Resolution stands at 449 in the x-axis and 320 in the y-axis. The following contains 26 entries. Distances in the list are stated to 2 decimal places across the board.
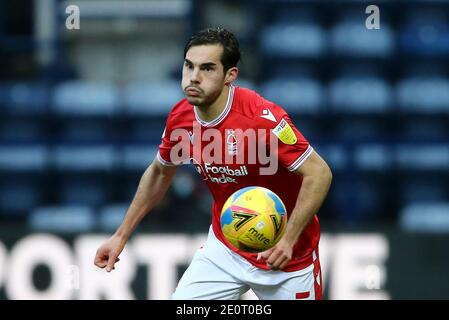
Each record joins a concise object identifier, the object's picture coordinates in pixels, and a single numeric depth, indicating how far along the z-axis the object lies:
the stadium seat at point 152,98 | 10.34
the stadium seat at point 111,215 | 9.24
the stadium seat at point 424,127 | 10.49
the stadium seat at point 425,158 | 9.82
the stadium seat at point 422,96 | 10.45
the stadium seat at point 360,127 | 10.41
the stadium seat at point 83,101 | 10.42
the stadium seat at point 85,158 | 10.05
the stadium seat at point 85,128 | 10.49
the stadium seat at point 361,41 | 10.59
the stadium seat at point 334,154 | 9.16
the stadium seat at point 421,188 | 10.08
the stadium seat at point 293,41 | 10.70
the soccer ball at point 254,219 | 5.05
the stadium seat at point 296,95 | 10.12
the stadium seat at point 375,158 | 9.66
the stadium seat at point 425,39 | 10.68
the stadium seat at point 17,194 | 10.34
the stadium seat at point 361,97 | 10.34
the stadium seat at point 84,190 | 10.30
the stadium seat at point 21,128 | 10.52
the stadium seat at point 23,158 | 10.06
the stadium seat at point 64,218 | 9.36
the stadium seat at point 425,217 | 9.07
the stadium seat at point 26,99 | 10.31
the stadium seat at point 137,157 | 9.92
